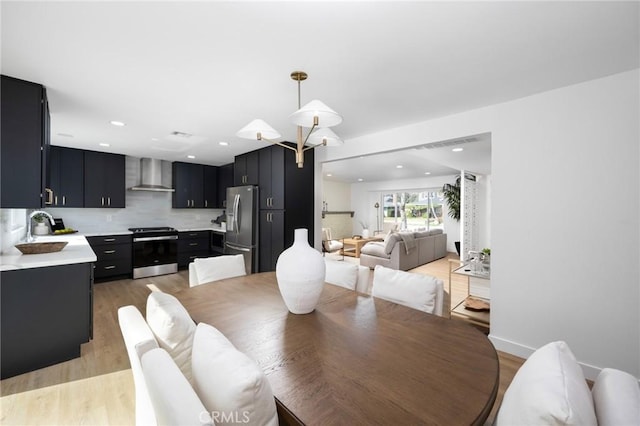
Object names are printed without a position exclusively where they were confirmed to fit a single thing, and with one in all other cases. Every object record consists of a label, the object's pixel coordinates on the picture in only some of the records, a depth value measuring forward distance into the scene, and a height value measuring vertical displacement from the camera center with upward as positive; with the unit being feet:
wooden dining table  2.73 -1.91
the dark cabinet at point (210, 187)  19.94 +1.83
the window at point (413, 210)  29.53 +0.29
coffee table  25.70 -2.87
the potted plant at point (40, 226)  12.40 -0.68
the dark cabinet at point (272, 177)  13.50 +1.74
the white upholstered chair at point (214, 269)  8.19 -1.73
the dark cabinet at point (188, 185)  18.75 +1.86
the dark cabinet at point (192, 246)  18.06 -2.24
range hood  17.72 +2.36
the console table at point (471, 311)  10.31 -3.91
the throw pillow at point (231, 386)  2.47 -1.64
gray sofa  19.08 -2.81
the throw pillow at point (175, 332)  4.00 -1.76
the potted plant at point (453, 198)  25.91 +1.41
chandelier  5.24 +1.86
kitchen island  6.94 -2.58
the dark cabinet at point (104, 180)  15.46 +1.84
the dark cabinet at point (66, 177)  14.42 +1.85
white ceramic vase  4.91 -1.15
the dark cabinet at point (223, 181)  19.29 +2.23
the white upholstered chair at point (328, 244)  24.03 -2.79
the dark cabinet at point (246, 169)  15.07 +2.49
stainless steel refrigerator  14.38 -0.62
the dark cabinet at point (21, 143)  6.84 +1.72
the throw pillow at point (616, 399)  2.28 -1.64
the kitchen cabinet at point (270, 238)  13.52 -1.27
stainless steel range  16.19 -2.39
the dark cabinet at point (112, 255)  14.97 -2.40
